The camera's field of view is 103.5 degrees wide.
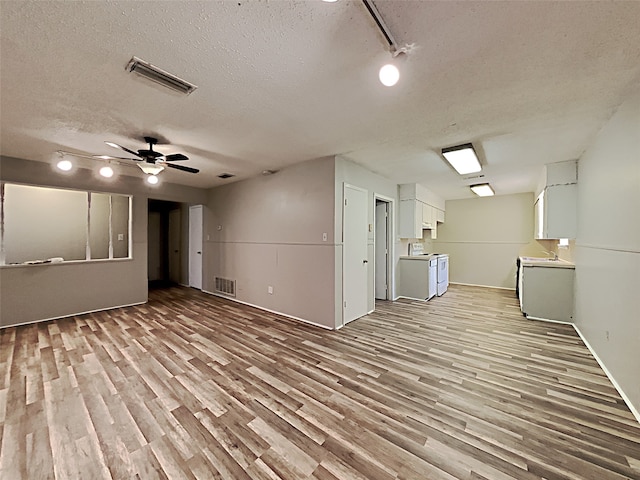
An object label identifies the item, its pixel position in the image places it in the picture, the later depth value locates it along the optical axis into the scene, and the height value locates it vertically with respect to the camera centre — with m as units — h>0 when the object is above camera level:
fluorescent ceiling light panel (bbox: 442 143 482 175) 3.29 +1.14
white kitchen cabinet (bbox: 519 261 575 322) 4.02 -0.86
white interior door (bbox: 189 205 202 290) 6.63 -0.26
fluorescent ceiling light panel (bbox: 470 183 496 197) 5.75 +1.19
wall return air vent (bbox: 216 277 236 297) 5.54 -1.12
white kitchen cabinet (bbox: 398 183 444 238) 5.52 +0.62
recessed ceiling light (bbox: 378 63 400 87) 1.48 +0.97
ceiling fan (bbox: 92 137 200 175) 2.99 +0.95
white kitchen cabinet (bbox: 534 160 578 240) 3.85 +0.60
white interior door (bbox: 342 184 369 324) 3.97 -0.26
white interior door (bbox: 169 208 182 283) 7.52 -0.25
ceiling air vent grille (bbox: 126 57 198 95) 1.76 +1.20
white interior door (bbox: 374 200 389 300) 5.46 -0.23
